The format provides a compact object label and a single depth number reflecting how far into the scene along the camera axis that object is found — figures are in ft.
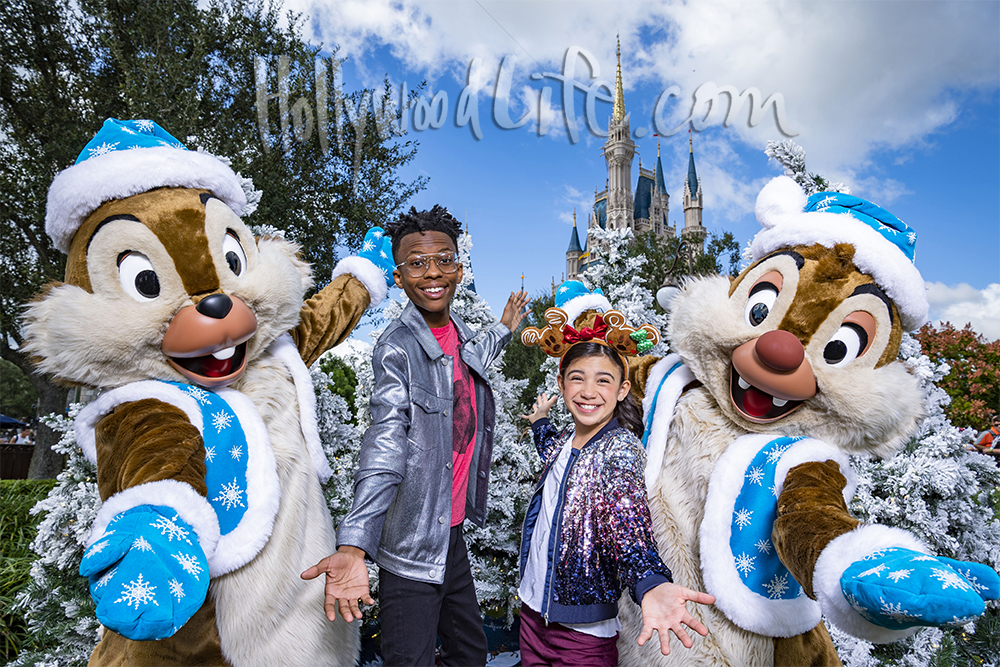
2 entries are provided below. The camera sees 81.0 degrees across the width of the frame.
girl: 7.16
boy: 7.17
